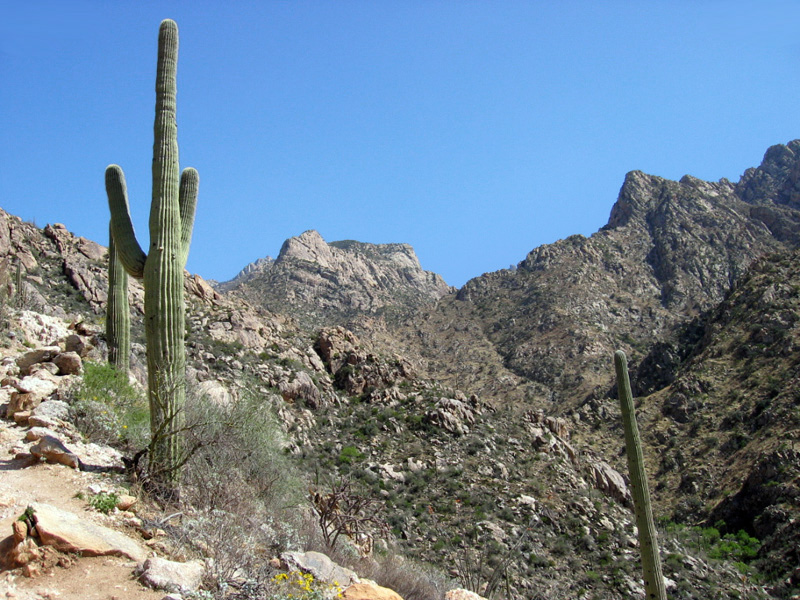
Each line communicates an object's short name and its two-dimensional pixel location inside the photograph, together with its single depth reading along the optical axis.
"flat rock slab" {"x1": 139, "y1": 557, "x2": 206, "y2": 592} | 4.98
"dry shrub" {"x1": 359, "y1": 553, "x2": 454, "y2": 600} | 7.87
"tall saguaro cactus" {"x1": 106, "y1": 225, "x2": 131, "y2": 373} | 11.86
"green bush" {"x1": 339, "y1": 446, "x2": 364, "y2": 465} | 18.95
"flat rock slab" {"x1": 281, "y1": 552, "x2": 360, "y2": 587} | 6.17
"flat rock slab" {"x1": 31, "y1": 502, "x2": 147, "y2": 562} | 5.04
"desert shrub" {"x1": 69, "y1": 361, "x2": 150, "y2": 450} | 8.62
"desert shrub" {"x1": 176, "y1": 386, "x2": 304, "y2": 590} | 5.94
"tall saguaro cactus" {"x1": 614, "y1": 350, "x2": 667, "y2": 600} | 10.15
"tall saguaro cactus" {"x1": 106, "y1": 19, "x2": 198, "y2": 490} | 7.53
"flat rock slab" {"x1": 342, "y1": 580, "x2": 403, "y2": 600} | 5.39
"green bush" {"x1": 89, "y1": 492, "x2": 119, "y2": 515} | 6.25
